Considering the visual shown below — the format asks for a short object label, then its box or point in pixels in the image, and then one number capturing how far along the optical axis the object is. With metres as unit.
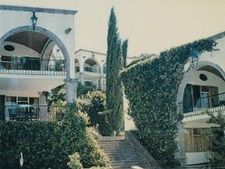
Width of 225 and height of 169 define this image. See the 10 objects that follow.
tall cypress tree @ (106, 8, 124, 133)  35.62
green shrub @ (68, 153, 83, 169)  23.17
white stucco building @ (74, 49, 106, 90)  56.16
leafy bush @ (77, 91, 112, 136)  38.91
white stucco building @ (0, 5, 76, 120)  27.89
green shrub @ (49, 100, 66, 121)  27.78
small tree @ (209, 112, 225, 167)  25.39
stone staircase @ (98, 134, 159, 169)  26.07
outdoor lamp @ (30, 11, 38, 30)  27.97
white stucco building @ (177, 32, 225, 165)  28.38
